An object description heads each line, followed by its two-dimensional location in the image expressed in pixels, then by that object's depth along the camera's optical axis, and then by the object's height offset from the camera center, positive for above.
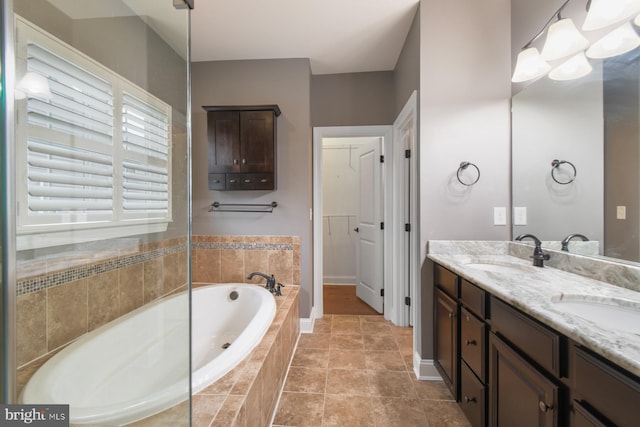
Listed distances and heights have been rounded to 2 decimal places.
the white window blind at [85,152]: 0.93 +0.28
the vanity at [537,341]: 0.63 -0.42
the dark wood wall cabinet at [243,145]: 2.39 +0.63
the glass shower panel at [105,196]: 0.95 +0.08
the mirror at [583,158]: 1.09 +0.28
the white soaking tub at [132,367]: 0.88 -0.67
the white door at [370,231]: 2.95 -0.22
